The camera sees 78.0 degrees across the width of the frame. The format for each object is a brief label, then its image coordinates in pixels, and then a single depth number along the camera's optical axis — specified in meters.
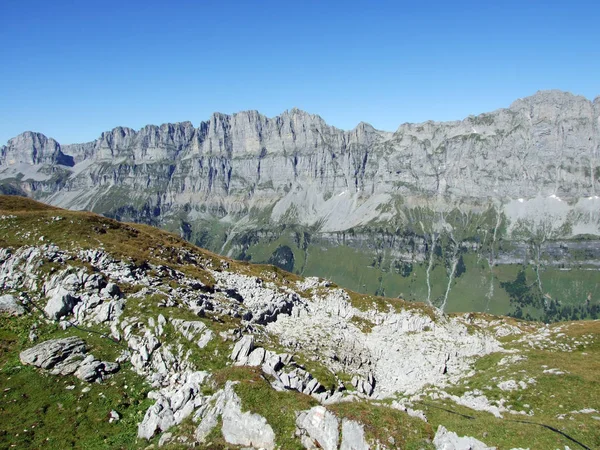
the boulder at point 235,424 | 23.78
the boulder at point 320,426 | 23.23
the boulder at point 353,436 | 22.77
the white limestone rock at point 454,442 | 22.67
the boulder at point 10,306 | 42.50
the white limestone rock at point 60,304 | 42.53
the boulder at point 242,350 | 37.16
